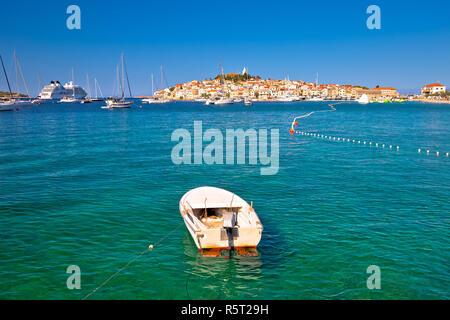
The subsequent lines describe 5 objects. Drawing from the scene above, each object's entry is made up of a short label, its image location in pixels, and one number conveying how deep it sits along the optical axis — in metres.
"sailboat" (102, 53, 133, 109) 144.77
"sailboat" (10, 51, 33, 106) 175.25
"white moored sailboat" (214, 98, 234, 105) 188.75
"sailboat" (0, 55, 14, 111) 127.12
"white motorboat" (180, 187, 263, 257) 13.84
